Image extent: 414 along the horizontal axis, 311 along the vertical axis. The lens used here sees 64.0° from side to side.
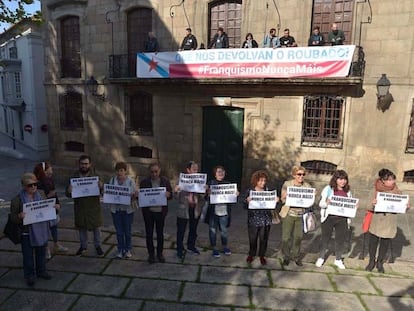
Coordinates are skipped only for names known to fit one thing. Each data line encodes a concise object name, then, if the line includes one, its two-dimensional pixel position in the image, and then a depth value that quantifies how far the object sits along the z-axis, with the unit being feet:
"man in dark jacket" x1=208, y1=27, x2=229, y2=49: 35.60
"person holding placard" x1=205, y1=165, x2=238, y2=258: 19.95
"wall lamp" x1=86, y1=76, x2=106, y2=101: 43.08
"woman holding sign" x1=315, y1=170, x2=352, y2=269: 19.01
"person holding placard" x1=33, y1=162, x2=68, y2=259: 19.33
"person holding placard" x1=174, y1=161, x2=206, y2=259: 19.94
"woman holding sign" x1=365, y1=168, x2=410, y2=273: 18.67
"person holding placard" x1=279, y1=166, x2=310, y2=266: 19.02
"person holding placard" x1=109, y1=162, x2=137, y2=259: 19.25
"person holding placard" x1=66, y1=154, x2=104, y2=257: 19.27
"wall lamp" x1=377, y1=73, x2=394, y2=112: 30.83
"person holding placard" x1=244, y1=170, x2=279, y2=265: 19.17
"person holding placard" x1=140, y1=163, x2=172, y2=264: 19.16
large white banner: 31.19
